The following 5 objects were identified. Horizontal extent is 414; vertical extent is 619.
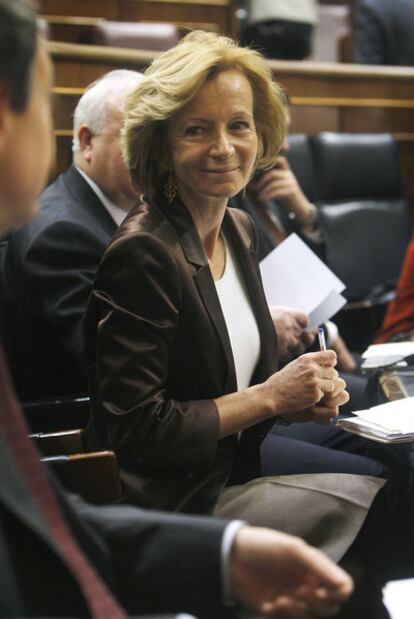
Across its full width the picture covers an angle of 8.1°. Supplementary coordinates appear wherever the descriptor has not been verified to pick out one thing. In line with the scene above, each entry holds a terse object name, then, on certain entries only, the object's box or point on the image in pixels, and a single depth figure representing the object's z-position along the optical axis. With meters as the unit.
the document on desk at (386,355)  4.66
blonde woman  4.23
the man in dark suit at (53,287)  4.67
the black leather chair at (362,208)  6.82
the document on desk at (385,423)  4.20
